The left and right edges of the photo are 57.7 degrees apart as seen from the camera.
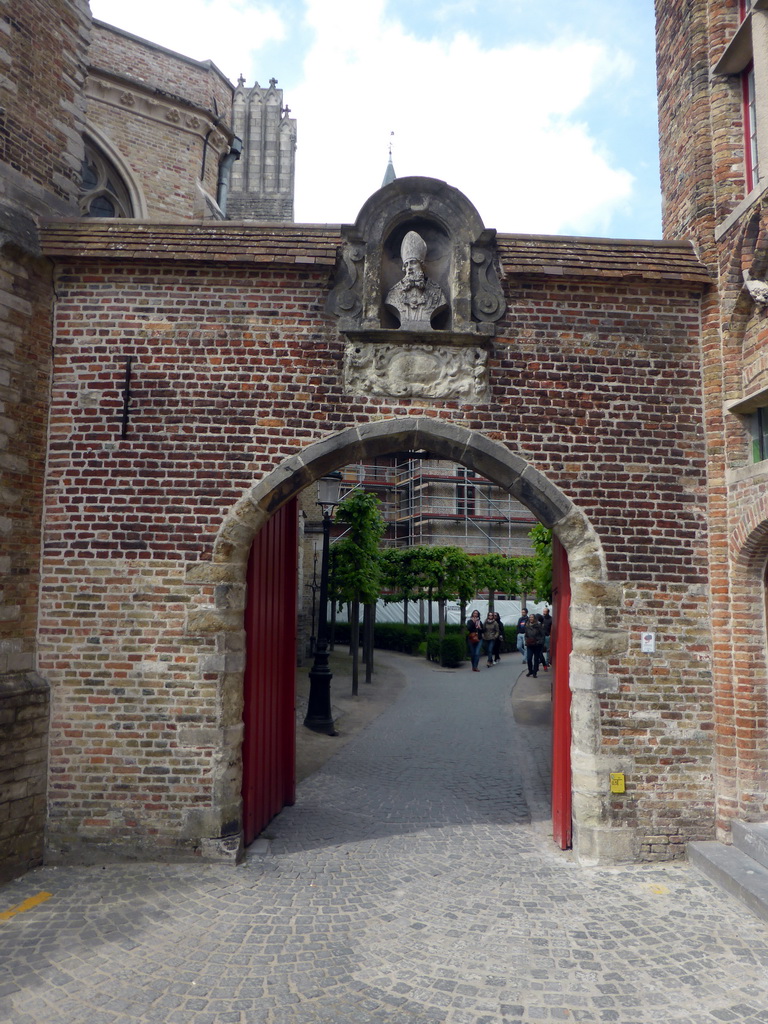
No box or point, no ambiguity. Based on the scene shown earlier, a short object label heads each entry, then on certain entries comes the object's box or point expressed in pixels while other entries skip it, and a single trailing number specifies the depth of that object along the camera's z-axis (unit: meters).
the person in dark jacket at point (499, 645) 21.88
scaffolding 32.62
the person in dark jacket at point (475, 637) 19.66
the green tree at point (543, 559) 12.47
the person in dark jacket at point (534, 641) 17.28
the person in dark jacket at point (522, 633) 20.60
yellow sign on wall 5.73
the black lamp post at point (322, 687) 11.30
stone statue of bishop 6.25
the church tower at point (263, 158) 22.81
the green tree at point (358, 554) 15.98
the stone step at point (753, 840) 5.27
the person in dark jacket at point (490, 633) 20.81
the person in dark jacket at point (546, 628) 17.78
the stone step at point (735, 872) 4.76
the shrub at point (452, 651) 21.00
